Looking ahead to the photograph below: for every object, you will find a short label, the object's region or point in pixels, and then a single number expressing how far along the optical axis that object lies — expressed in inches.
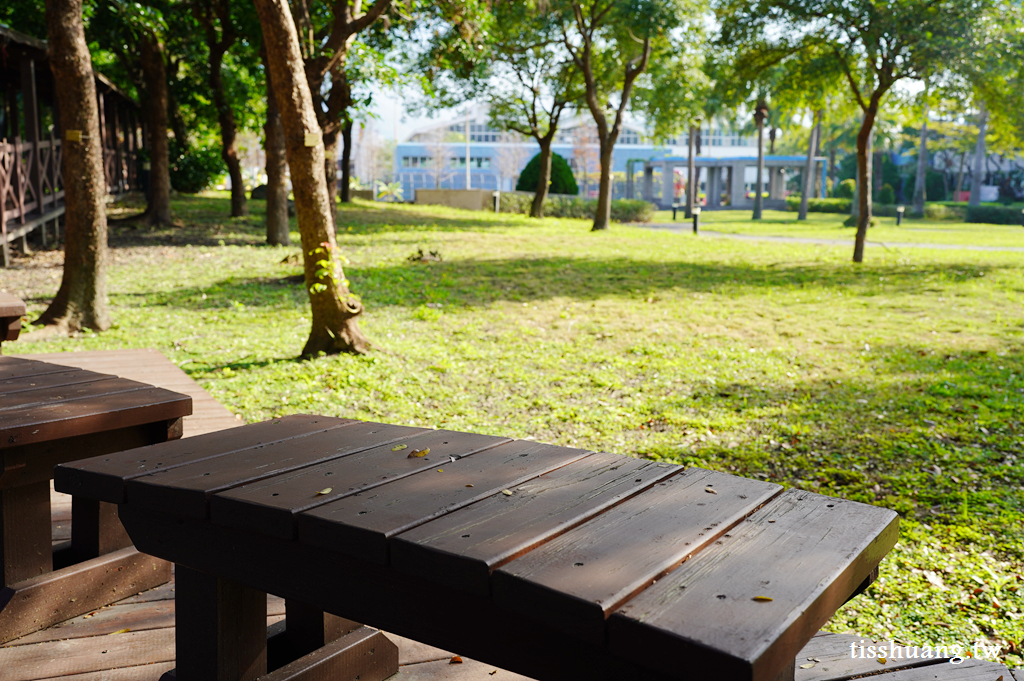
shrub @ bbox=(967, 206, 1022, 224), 1305.4
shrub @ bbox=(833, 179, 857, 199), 1771.7
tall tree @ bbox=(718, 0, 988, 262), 486.0
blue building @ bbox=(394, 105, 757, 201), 3063.5
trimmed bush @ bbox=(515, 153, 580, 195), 1243.2
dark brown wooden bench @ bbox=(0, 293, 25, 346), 172.6
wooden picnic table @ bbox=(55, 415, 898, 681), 43.9
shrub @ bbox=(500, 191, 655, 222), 1144.8
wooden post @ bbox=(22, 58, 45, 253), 510.6
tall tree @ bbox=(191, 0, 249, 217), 602.2
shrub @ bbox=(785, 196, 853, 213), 1675.7
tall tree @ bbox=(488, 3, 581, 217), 941.8
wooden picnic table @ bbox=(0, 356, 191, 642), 86.8
